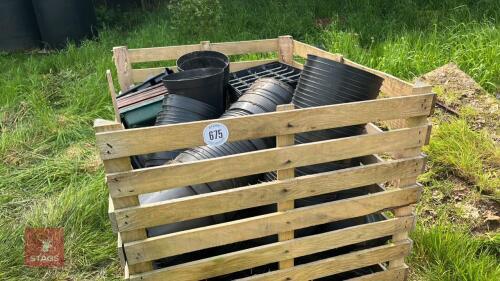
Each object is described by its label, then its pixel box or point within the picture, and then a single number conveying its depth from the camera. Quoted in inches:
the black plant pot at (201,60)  114.6
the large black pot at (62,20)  245.1
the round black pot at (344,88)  79.2
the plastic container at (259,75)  107.0
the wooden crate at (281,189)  63.3
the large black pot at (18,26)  247.0
